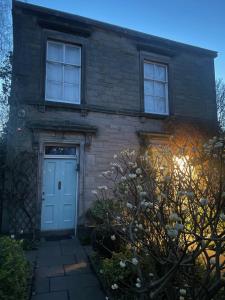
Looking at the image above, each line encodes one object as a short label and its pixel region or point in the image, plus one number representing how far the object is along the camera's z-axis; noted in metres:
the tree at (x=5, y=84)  7.30
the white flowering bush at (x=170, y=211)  2.05
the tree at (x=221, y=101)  18.36
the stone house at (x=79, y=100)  7.37
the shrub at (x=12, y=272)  3.06
